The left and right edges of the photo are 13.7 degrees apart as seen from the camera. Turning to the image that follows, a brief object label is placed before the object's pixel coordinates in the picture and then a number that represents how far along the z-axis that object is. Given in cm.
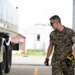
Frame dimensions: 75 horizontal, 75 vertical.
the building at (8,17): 862
